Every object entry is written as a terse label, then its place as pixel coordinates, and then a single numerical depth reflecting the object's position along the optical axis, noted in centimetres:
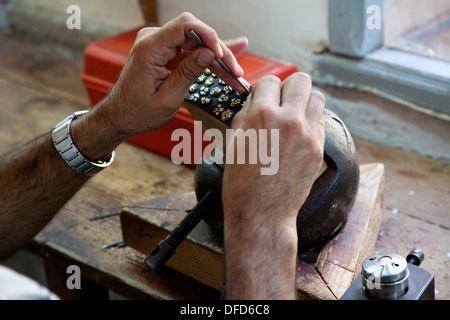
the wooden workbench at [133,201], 99
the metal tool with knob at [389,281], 67
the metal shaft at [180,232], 87
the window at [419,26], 139
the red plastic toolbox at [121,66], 125
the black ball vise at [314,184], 81
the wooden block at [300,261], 83
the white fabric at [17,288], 51
